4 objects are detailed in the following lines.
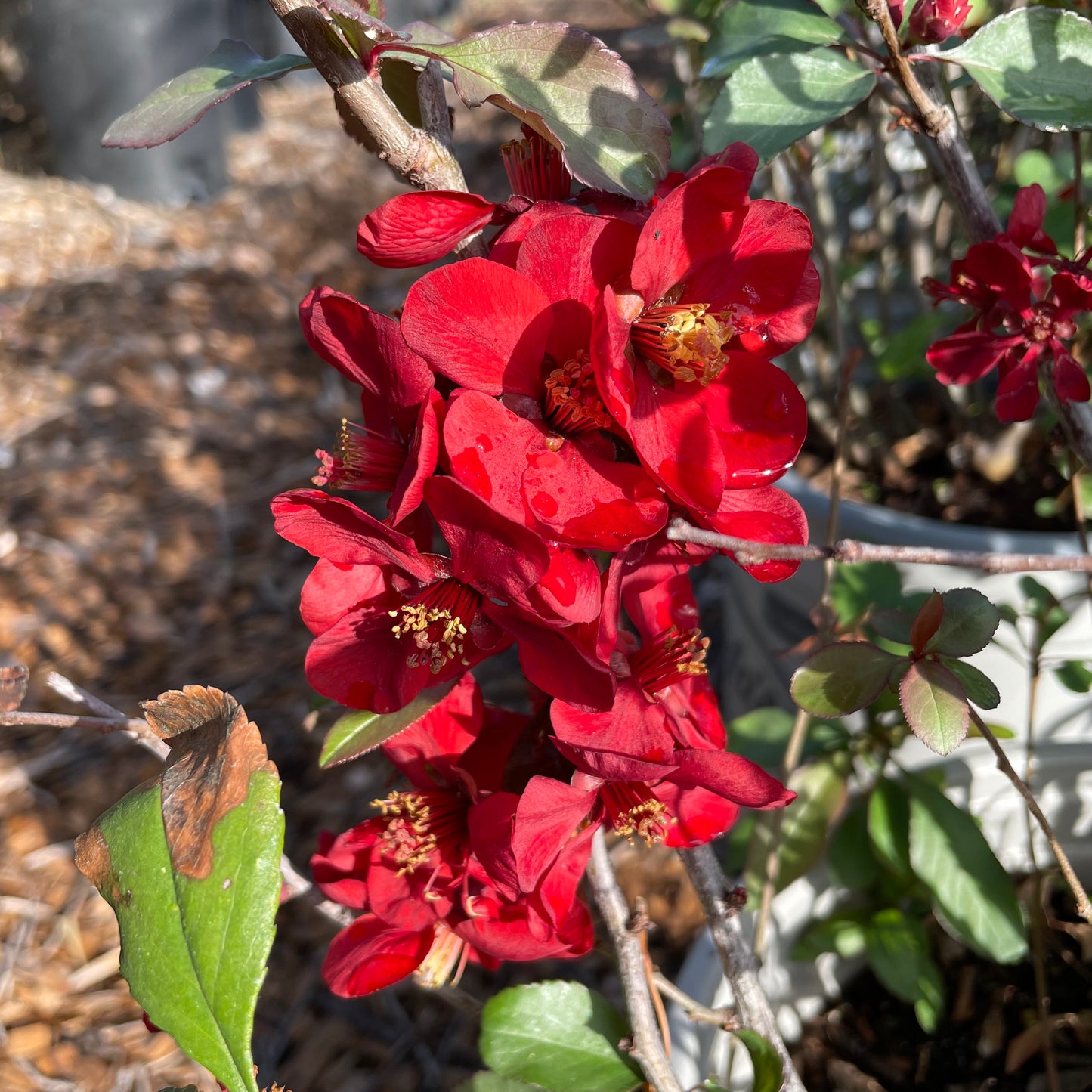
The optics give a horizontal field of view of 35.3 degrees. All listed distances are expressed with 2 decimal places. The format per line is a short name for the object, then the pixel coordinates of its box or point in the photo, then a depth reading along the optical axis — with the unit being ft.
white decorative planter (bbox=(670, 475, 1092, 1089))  1.46
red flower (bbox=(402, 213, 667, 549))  0.79
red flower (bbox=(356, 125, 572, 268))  0.81
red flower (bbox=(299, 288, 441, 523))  0.80
